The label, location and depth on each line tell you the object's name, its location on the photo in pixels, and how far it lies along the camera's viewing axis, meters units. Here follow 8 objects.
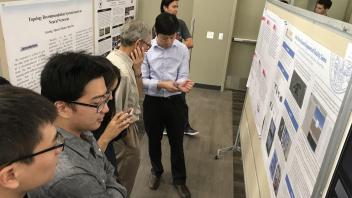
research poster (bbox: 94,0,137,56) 2.52
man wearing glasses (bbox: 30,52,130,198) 0.94
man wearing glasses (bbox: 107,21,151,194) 1.81
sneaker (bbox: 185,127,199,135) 3.53
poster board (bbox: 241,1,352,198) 1.00
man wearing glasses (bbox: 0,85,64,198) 0.66
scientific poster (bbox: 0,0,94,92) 1.48
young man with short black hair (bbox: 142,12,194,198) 2.16
